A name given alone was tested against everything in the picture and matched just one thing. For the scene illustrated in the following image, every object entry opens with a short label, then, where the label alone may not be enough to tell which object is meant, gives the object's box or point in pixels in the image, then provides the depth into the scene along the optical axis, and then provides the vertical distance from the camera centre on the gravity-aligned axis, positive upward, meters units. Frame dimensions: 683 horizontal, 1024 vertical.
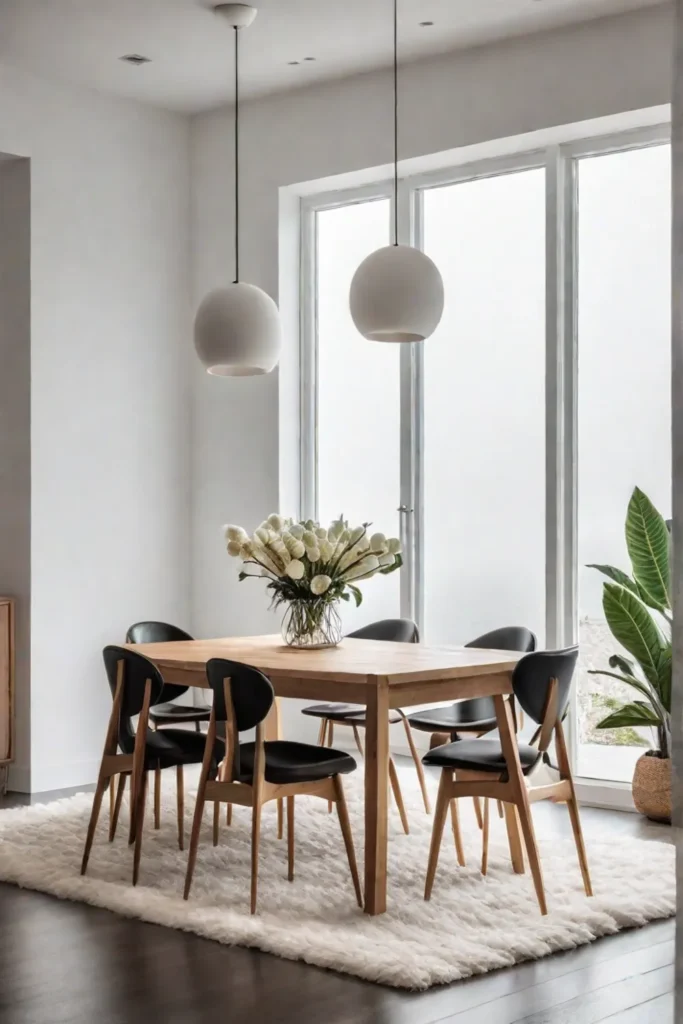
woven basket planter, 4.96 -1.17
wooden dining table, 3.65 -0.57
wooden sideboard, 5.81 -0.88
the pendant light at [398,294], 4.14 +0.70
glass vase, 4.57 -0.47
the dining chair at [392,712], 4.96 -0.88
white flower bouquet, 4.43 -0.21
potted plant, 4.98 -0.55
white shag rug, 3.26 -1.22
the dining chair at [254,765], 3.65 -0.80
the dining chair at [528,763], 3.69 -0.81
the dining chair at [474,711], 4.73 -0.84
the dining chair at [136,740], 4.09 -0.83
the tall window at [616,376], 5.38 +0.55
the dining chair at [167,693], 5.00 -0.78
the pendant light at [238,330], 4.48 +0.62
